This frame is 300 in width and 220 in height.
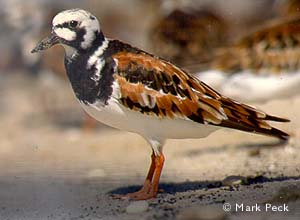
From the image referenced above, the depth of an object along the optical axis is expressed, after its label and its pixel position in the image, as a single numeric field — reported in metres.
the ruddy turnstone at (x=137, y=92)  8.05
